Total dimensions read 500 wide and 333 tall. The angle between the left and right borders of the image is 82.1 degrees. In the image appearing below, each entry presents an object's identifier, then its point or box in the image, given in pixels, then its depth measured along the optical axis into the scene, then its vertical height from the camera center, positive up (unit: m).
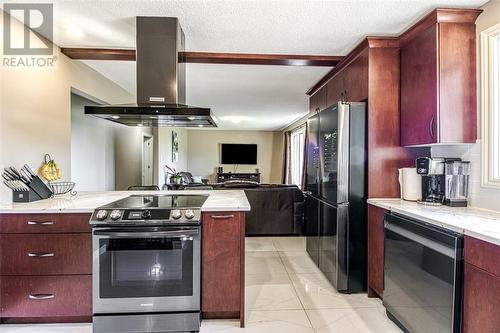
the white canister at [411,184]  2.46 -0.16
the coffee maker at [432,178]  2.24 -0.11
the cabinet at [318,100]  4.01 +0.98
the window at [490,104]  2.03 +0.44
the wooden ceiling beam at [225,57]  2.96 +1.16
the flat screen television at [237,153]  10.38 +0.43
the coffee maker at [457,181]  2.21 -0.12
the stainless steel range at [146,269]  2.01 -0.74
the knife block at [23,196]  2.29 -0.25
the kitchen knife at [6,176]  2.22 -0.09
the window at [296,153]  7.92 +0.34
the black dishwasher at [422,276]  1.57 -0.70
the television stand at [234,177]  10.23 -0.43
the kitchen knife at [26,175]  2.33 -0.09
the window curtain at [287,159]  8.75 +0.19
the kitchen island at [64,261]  2.05 -0.71
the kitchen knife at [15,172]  2.26 -0.06
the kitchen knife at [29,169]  2.38 -0.04
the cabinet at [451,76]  2.15 +0.67
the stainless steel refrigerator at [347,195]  2.62 -0.28
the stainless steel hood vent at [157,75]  2.31 +0.74
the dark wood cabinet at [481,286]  1.37 -0.61
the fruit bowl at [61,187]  2.69 -0.22
